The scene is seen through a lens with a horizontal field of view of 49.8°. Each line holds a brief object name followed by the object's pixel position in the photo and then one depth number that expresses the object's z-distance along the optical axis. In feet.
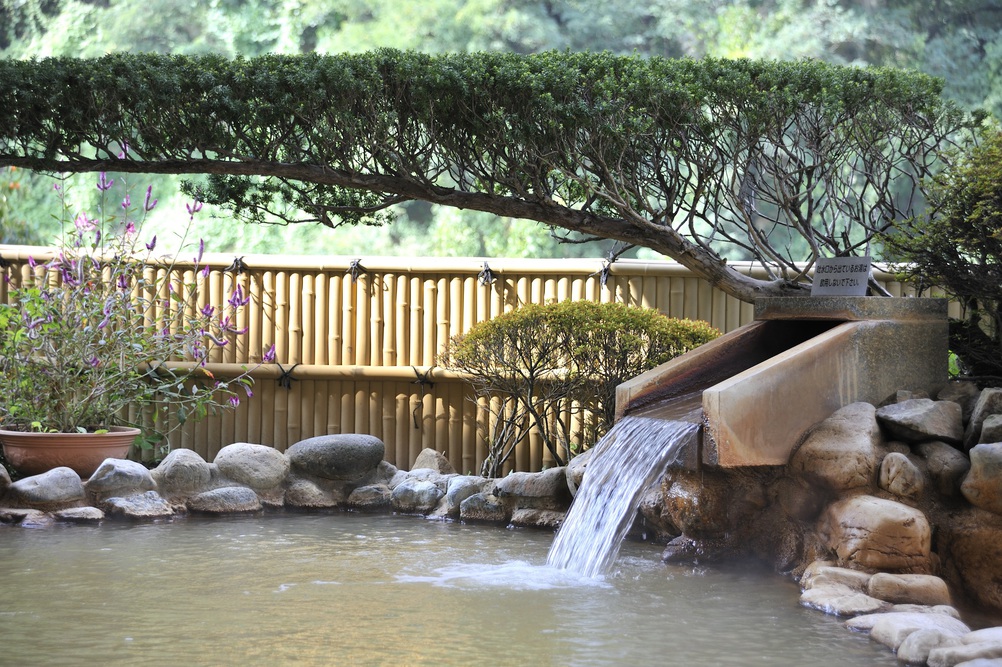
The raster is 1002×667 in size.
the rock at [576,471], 21.56
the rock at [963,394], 18.46
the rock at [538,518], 22.64
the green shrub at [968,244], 18.28
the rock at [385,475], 25.82
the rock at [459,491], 23.95
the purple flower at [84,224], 25.50
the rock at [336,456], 25.14
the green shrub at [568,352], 23.50
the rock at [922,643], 13.19
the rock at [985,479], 16.01
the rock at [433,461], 27.09
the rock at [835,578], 16.12
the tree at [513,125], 20.67
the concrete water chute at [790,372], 17.19
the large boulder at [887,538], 16.22
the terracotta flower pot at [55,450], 23.65
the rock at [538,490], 22.93
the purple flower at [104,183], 24.15
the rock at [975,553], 16.35
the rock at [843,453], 17.19
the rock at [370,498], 25.11
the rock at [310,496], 24.99
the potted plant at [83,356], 24.02
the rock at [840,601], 15.37
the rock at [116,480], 23.29
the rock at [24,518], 22.11
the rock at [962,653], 12.41
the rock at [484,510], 23.44
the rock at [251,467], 24.81
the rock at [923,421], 17.57
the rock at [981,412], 17.26
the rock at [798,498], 17.97
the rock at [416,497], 24.56
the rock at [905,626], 13.84
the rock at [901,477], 16.92
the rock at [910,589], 15.62
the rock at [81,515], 22.49
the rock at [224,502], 24.00
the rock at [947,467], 17.04
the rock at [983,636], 12.69
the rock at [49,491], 22.56
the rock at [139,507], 23.02
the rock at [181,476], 24.13
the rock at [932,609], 15.01
